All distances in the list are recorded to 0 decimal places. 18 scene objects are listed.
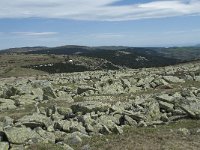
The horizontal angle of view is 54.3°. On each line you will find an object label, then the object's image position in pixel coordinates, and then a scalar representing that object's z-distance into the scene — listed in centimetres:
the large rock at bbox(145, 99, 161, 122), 1410
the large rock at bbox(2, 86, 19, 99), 2327
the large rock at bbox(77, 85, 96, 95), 2450
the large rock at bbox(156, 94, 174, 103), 1592
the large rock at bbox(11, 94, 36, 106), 2084
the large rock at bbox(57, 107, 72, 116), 1578
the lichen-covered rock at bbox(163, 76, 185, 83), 2692
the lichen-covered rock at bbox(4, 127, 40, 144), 1103
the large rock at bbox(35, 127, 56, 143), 1127
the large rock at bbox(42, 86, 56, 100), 2240
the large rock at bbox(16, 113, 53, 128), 1296
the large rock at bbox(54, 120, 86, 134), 1242
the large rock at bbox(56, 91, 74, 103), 2133
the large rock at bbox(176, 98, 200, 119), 1367
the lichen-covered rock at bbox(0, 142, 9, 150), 1053
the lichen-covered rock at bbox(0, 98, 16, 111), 1980
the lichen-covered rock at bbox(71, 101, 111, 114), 1560
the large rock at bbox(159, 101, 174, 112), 1496
